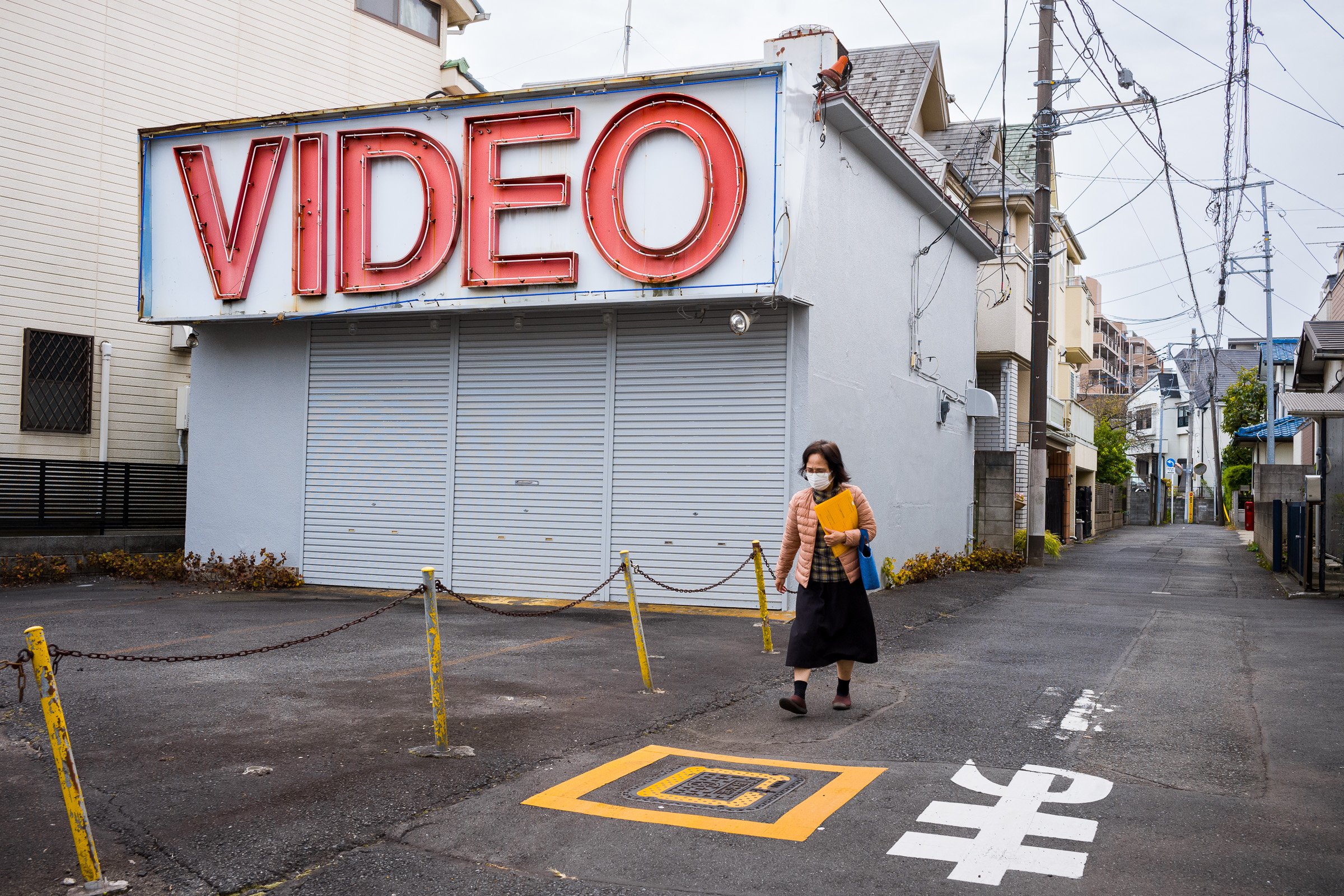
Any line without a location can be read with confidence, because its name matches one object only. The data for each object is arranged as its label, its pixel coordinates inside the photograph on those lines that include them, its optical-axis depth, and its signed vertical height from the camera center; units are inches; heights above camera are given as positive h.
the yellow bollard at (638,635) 324.2 -47.8
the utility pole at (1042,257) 788.6 +162.1
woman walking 296.4 -32.3
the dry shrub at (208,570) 585.9 -59.0
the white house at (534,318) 491.5 +77.8
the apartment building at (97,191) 686.5 +176.4
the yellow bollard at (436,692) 245.8 -49.9
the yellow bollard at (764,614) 392.2 -49.3
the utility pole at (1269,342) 1338.6 +184.0
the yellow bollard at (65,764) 168.9 -48.1
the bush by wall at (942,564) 635.5 -57.0
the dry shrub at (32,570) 608.7 -61.2
